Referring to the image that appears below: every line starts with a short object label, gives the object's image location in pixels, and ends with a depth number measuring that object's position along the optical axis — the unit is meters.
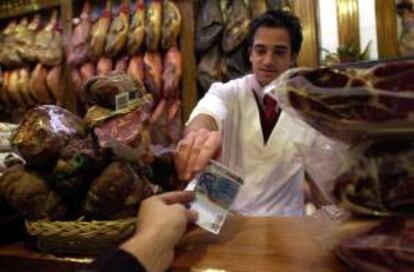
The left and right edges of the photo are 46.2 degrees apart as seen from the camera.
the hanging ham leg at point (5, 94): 2.98
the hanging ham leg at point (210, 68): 2.46
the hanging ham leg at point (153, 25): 2.54
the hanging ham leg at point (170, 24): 2.51
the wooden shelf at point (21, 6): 2.94
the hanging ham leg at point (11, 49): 2.96
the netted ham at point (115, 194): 0.67
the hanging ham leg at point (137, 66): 2.57
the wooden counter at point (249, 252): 0.62
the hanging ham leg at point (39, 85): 2.88
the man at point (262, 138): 1.84
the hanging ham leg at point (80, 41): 2.74
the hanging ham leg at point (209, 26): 2.47
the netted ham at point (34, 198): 0.71
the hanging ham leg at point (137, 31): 2.58
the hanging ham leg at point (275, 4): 2.43
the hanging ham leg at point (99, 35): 2.69
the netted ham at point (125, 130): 0.72
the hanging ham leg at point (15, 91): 2.95
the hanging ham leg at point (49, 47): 2.85
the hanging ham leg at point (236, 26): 2.40
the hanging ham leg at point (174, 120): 2.56
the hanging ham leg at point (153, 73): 2.56
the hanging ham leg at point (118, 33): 2.62
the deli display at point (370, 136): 0.50
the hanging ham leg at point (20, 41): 2.93
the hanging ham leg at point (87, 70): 2.76
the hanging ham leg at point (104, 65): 2.71
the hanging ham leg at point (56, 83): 2.85
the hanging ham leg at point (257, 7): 2.44
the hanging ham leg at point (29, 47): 2.90
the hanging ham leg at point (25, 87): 2.92
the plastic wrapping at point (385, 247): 0.51
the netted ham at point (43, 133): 0.72
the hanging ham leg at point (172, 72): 2.51
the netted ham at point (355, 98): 0.50
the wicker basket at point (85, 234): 0.69
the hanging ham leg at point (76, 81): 2.80
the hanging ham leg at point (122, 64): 2.67
